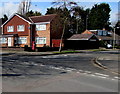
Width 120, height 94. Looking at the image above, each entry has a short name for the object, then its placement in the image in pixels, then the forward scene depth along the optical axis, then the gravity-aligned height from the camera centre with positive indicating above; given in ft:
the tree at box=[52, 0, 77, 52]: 105.09 +17.73
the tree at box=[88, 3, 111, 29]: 277.64 +37.51
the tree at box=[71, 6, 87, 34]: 105.94 +16.56
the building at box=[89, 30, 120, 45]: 203.27 +7.17
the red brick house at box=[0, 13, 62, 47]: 139.64 +8.27
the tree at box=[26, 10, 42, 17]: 238.37 +36.56
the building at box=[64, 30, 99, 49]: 140.56 +0.50
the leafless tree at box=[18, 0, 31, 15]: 211.20 +36.94
